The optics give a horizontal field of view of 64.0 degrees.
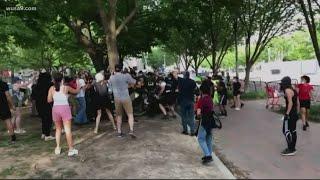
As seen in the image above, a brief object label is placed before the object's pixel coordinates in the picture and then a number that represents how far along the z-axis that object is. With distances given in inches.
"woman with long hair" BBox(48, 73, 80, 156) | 207.0
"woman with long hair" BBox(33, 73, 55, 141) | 265.3
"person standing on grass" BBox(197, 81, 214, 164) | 190.0
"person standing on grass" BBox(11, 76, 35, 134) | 295.3
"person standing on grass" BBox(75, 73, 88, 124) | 321.1
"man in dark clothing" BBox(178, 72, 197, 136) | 271.5
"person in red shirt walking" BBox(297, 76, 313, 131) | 307.5
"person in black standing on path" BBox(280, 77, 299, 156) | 215.9
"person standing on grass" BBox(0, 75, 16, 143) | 258.8
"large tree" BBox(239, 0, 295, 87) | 603.5
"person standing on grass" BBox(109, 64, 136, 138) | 254.2
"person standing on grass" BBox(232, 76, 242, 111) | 455.8
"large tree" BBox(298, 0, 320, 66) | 388.9
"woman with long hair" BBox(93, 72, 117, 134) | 279.8
